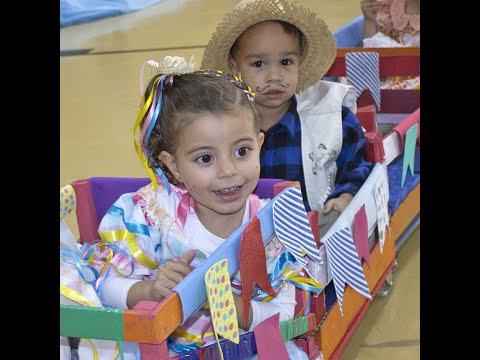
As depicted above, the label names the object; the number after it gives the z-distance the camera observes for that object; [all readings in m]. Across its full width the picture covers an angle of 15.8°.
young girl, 2.08
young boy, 2.44
